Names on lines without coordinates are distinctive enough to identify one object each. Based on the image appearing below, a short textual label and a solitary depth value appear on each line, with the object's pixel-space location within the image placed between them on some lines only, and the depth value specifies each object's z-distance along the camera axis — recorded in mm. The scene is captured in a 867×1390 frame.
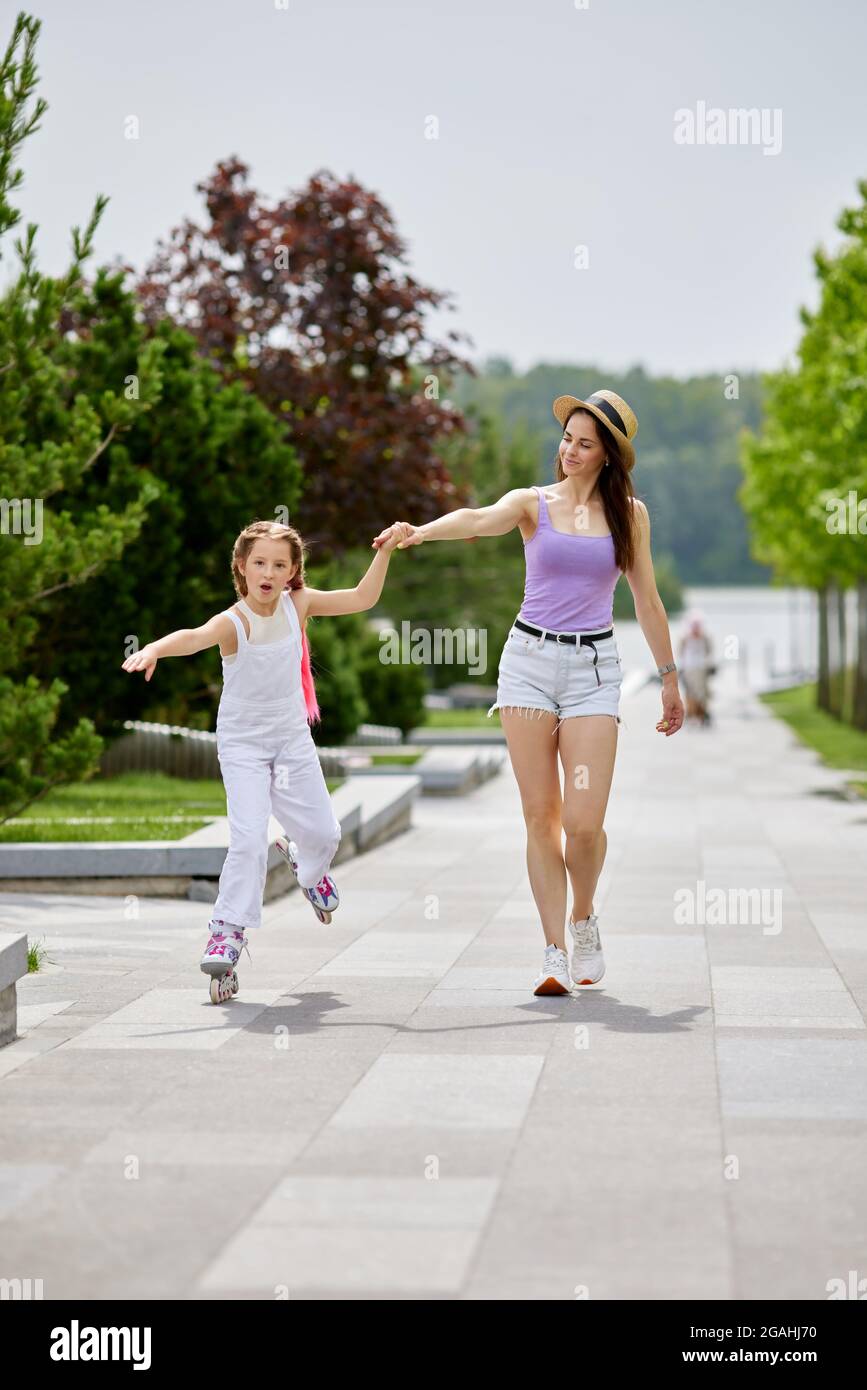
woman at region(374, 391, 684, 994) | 14375
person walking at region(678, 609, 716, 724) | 63156
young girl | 14625
